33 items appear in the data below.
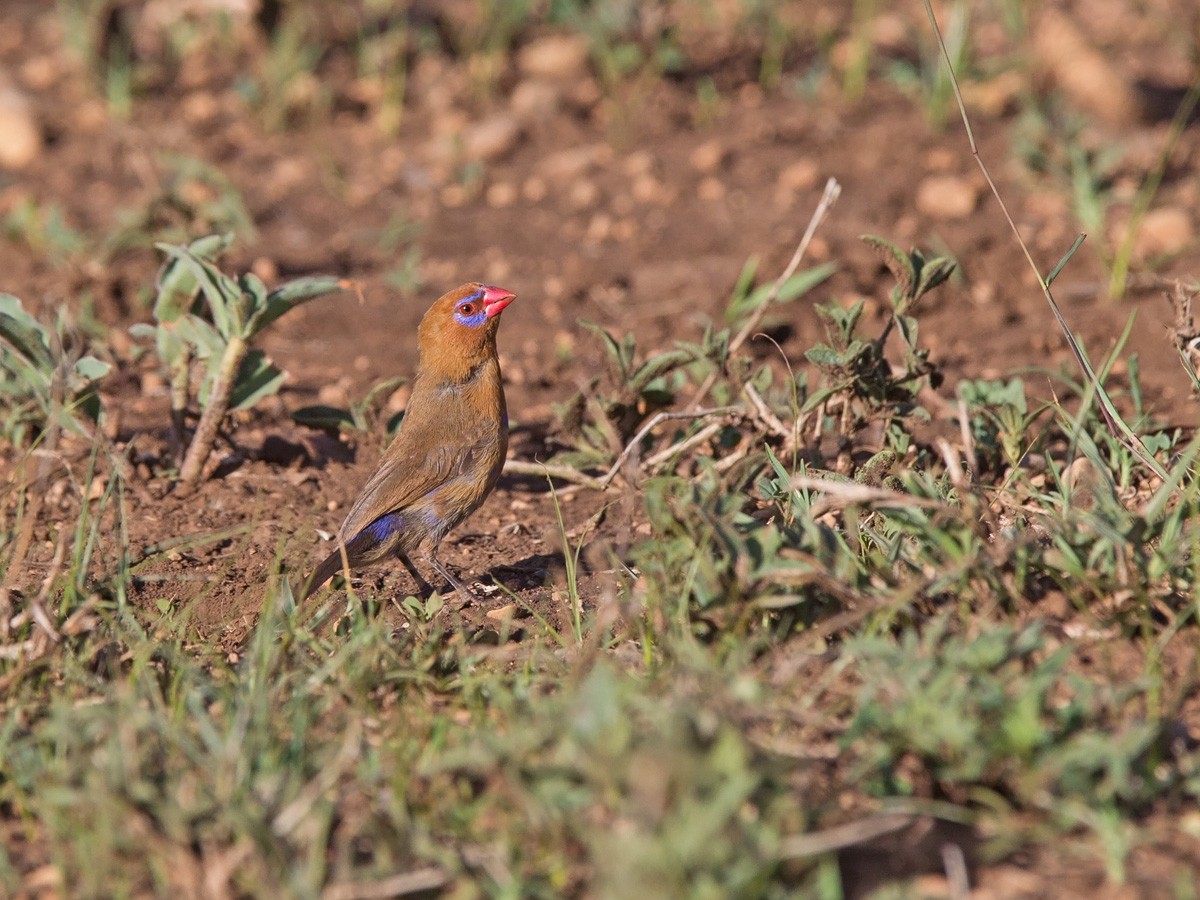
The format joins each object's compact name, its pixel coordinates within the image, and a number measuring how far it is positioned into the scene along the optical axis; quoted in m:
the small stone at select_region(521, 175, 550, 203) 14.24
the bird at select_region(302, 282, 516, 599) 8.73
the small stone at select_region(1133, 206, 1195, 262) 11.87
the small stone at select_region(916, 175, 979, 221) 12.77
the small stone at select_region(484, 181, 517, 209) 14.23
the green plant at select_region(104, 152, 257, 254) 12.30
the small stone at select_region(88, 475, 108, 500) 9.34
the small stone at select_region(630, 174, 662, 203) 13.80
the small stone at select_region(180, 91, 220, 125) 15.92
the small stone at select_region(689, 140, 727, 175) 14.13
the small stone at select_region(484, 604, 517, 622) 8.07
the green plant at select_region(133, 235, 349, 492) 8.75
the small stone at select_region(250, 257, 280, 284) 12.75
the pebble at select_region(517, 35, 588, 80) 15.91
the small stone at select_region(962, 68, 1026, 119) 14.48
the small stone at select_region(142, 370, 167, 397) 10.98
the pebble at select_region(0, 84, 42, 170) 15.24
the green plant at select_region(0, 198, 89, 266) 12.60
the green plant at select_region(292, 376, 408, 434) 9.41
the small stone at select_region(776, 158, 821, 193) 13.63
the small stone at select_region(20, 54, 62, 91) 16.55
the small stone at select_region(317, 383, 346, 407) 10.97
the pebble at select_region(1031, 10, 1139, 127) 13.96
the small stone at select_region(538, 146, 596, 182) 14.38
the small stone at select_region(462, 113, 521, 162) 14.87
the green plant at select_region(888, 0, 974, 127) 13.80
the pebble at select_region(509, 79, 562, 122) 15.37
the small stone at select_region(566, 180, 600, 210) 13.91
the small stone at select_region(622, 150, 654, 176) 14.19
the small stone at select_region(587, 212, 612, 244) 13.41
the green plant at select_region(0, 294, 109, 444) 8.59
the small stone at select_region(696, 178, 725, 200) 13.70
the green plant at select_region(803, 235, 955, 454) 8.12
